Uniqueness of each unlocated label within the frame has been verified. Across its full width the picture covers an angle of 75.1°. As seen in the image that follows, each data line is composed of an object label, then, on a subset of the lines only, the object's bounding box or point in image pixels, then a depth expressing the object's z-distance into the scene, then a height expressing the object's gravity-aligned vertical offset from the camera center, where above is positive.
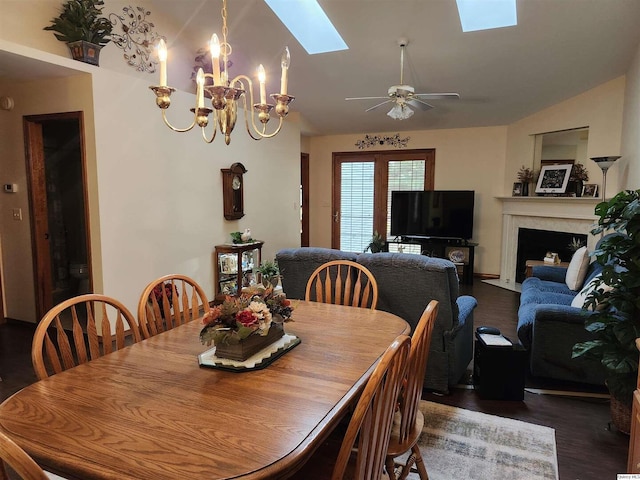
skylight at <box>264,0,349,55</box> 4.55 +1.96
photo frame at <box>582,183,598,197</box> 5.14 +0.13
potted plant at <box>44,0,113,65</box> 3.37 +1.37
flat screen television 6.53 -0.22
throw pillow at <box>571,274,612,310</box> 2.87 -0.74
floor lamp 4.45 +0.41
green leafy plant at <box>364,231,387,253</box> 6.99 -0.76
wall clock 5.11 +0.09
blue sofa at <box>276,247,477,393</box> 2.76 -0.66
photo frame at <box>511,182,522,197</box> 6.16 +0.16
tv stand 6.42 -0.79
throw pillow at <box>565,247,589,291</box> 3.98 -0.66
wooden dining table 1.03 -0.64
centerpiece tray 1.55 -0.62
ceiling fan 4.09 +1.02
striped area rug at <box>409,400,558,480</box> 2.09 -1.36
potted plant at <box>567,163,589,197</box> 5.38 +0.30
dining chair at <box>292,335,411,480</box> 1.07 -0.62
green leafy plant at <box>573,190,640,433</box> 2.27 -0.63
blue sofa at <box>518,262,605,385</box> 2.88 -1.01
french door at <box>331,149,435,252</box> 7.25 +0.25
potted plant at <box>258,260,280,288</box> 4.74 -0.83
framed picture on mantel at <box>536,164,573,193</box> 5.65 +0.30
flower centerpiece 1.56 -0.49
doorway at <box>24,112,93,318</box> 4.11 -0.32
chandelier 1.78 +0.46
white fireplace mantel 5.29 -0.25
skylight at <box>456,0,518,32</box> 3.92 +1.78
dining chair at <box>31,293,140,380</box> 1.51 -0.57
